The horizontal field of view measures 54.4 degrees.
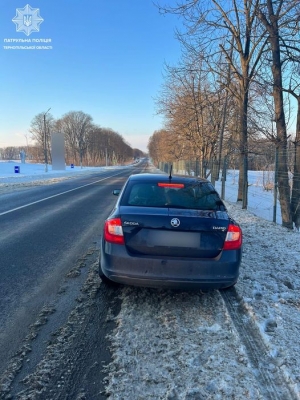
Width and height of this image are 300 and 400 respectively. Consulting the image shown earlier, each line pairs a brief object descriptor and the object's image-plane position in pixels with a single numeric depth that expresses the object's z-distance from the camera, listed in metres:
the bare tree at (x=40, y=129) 82.48
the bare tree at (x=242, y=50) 10.29
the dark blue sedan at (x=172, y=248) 3.04
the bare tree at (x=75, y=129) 87.25
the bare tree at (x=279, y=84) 8.09
